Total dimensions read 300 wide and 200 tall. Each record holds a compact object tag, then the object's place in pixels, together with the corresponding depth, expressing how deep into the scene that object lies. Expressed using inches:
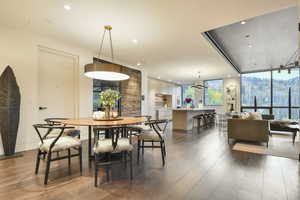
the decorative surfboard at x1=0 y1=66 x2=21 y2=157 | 112.7
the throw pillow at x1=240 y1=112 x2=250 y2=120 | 160.4
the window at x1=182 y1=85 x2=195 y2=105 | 432.5
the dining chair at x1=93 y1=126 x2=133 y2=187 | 76.5
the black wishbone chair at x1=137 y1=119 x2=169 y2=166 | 96.4
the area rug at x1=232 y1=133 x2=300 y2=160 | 124.0
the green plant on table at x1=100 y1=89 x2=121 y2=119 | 100.7
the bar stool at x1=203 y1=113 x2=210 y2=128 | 266.2
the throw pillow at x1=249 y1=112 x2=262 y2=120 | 160.9
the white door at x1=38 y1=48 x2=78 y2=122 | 144.3
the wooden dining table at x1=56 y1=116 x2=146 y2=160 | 75.5
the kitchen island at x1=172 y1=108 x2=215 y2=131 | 234.1
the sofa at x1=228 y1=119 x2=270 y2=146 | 145.3
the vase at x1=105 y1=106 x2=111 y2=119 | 101.7
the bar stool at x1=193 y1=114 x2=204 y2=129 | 248.0
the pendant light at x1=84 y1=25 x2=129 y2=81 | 95.9
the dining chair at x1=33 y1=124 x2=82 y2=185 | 77.3
